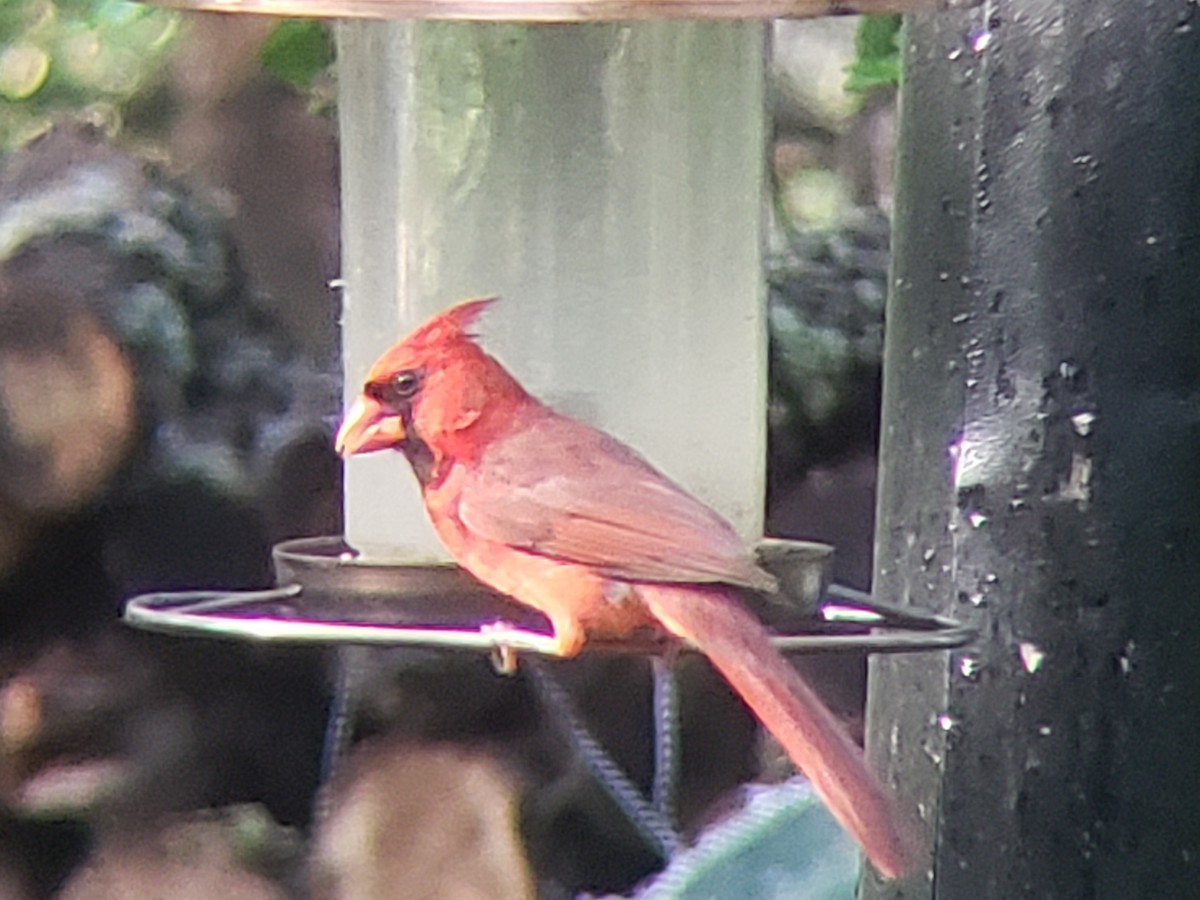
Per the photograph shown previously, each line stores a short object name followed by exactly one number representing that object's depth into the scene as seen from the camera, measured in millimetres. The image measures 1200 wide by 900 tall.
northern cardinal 4317
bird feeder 4401
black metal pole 4412
